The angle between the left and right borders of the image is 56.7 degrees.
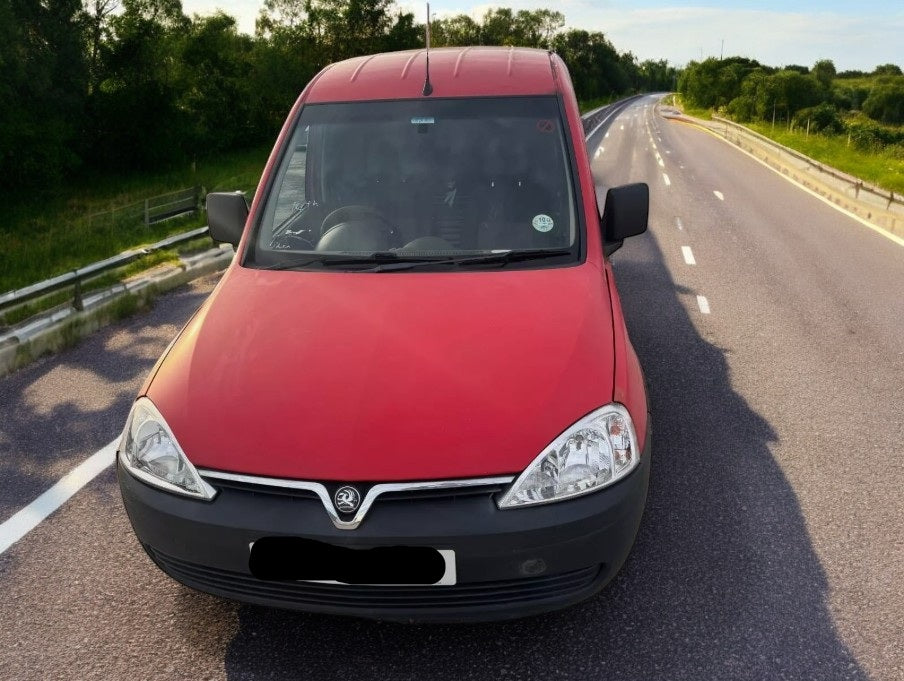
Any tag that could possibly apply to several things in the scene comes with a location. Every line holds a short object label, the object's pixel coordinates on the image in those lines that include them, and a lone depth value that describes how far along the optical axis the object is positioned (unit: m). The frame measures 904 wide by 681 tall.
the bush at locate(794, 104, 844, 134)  70.31
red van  2.64
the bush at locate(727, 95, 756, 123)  76.34
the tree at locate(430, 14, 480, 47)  100.62
